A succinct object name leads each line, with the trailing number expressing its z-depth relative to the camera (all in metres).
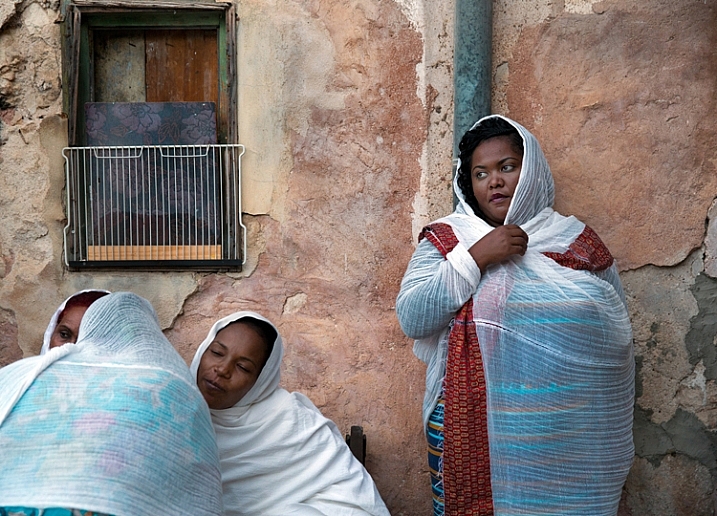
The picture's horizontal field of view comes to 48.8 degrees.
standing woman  2.39
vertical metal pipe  3.00
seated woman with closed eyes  2.46
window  3.16
